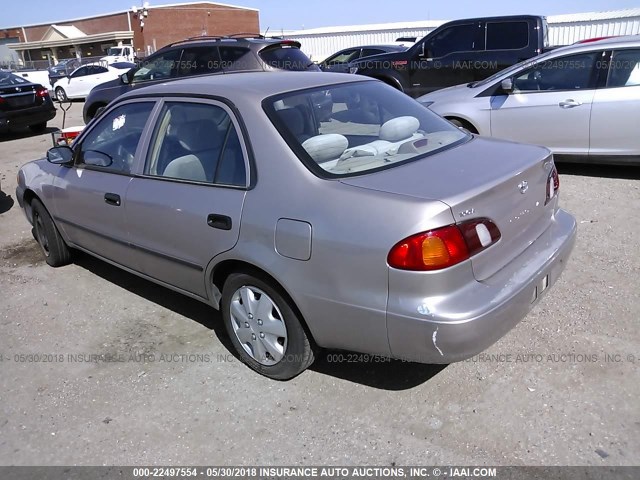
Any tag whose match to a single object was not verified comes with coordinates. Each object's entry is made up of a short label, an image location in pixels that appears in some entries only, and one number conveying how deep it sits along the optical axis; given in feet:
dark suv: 29.60
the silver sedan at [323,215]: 8.30
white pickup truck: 117.64
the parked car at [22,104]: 40.40
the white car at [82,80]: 69.56
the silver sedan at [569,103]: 20.80
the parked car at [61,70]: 81.82
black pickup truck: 31.86
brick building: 173.37
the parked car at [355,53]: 56.54
